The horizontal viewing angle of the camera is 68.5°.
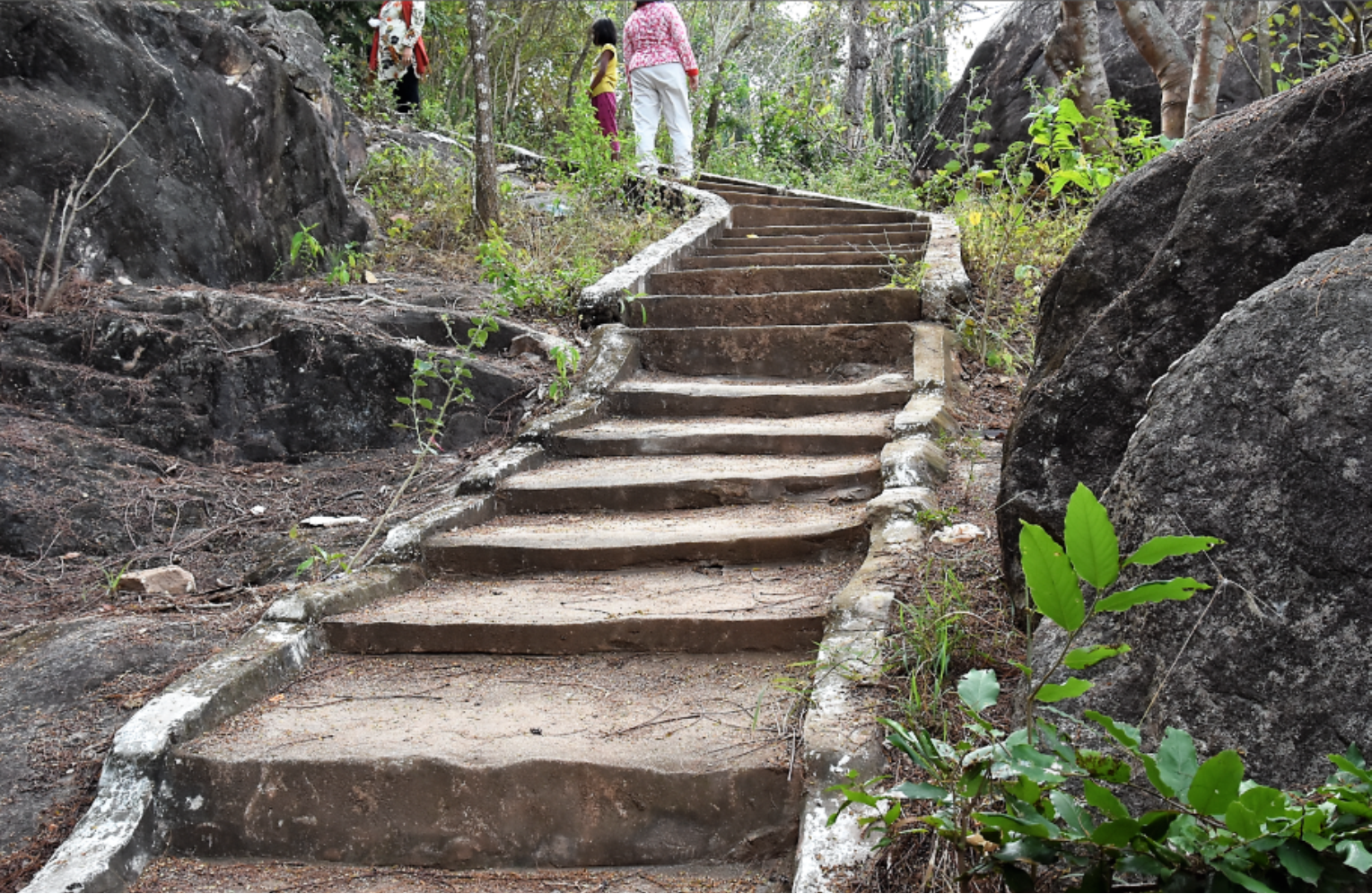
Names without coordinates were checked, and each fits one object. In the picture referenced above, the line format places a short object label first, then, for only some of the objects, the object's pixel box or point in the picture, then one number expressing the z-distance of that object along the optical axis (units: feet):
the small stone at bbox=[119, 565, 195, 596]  12.22
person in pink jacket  32.45
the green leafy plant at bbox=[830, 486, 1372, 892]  4.62
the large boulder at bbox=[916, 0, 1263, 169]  34.76
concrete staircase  7.51
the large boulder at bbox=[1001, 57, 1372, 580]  7.43
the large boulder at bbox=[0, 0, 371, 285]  17.28
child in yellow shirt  35.91
